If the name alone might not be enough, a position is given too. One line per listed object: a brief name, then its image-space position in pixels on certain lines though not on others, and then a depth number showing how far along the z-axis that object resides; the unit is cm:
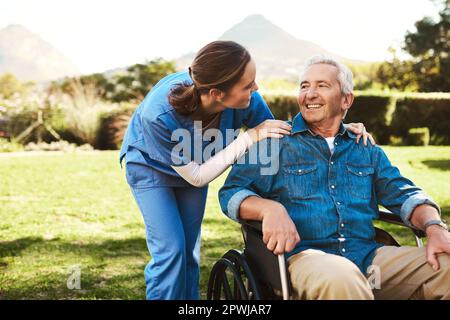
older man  204
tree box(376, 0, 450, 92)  2230
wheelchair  200
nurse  221
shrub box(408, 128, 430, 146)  1289
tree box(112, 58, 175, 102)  2586
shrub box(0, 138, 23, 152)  1157
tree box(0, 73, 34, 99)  2674
